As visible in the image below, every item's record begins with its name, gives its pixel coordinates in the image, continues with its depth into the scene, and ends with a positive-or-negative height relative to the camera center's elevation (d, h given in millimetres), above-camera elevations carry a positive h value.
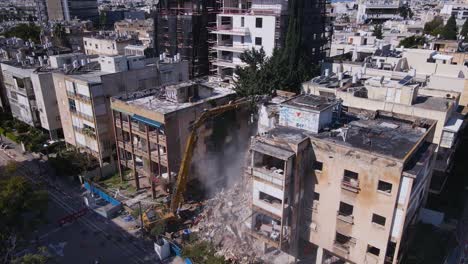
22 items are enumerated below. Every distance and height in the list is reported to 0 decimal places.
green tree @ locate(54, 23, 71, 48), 89875 -7216
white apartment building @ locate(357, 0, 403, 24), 166475 -3250
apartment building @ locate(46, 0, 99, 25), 177750 -665
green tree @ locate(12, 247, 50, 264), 24562 -16789
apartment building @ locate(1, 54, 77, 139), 51719 -11897
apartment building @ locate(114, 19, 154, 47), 107569 -6472
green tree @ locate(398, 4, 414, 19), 163425 -3375
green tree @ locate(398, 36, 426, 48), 84444 -8505
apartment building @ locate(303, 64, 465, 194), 34781 -9834
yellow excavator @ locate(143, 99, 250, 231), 35219 -17622
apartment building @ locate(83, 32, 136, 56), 75750 -7480
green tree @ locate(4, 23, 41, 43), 102750 -6638
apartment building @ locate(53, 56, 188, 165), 44312 -10101
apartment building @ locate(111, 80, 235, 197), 37062 -12357
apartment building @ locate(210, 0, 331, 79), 60094 -3987
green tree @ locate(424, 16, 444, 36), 102188 -6624
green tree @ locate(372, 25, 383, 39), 99600 -7686
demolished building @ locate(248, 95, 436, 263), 24344 -12193
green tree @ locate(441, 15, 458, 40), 93562 -6854
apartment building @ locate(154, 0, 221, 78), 68500 -3936
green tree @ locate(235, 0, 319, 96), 43812 -7984
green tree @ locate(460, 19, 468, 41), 98475 -7287
